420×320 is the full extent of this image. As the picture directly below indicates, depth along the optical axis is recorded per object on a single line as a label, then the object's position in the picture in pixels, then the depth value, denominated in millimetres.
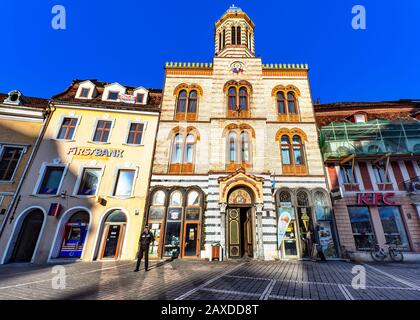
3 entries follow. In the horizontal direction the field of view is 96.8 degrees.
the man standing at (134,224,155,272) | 8927
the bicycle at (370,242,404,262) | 12347
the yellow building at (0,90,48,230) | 13180
